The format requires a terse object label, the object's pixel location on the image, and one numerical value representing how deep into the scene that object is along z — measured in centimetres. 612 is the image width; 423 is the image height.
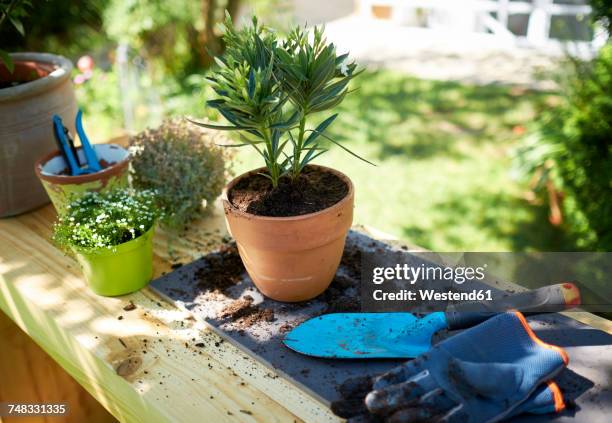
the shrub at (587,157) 242
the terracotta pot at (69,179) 147
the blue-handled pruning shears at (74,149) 155
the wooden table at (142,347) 104
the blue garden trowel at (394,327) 112
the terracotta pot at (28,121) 158
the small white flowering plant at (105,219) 129
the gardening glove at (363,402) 94
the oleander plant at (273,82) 112
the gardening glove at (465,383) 92
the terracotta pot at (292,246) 119
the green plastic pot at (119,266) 130
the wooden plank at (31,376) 165
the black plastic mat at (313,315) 101
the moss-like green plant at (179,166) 156
